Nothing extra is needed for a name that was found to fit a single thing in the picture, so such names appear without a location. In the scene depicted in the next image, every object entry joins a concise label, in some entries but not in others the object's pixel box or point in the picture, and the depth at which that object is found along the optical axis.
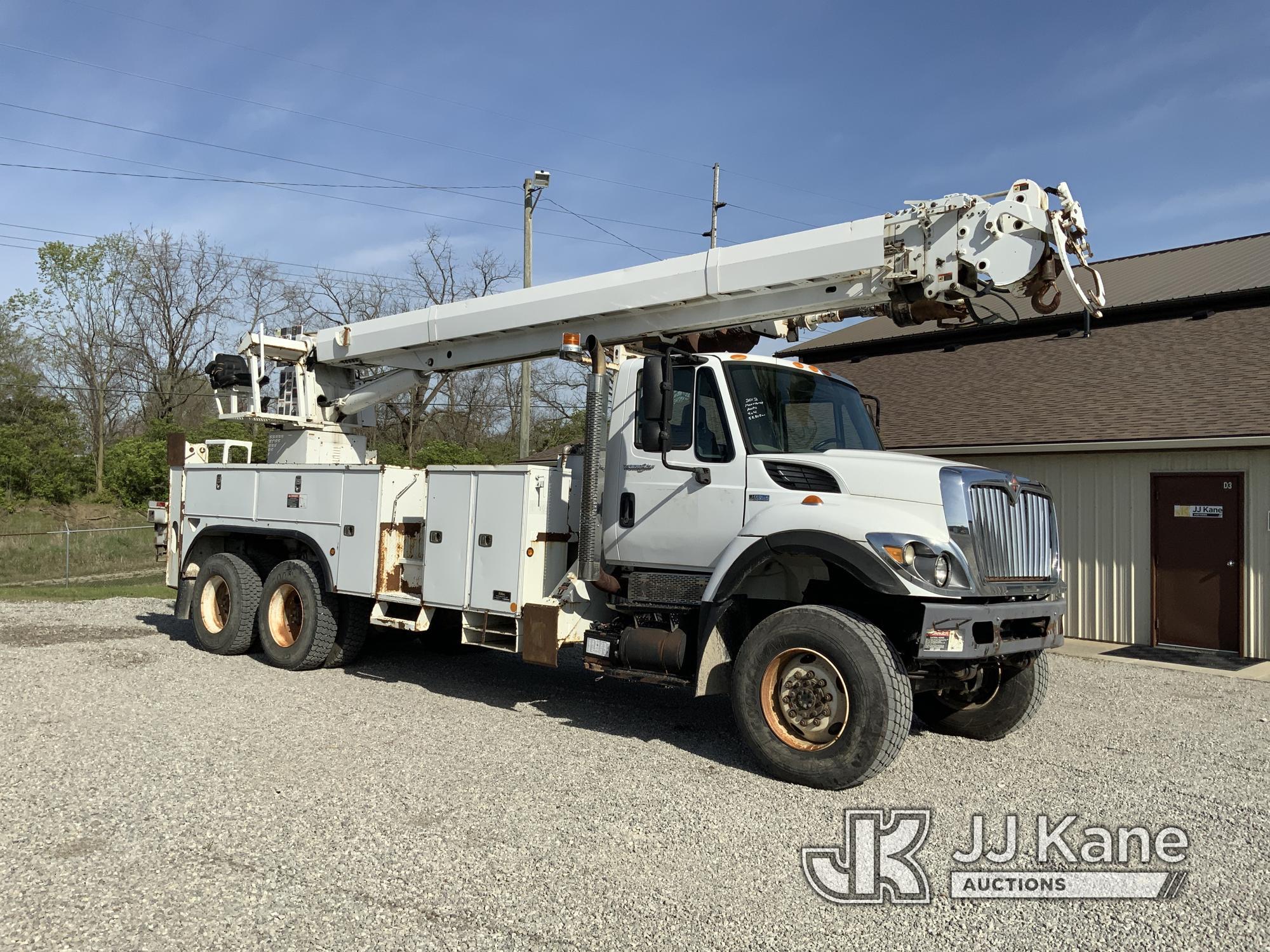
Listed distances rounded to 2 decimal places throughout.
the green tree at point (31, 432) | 37.59
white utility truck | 6.11
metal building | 11.98
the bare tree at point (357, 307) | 40.09
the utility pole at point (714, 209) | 29.53
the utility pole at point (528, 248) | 20.73
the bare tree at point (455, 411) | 37.06
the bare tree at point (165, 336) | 44.91
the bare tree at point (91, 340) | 42.19
